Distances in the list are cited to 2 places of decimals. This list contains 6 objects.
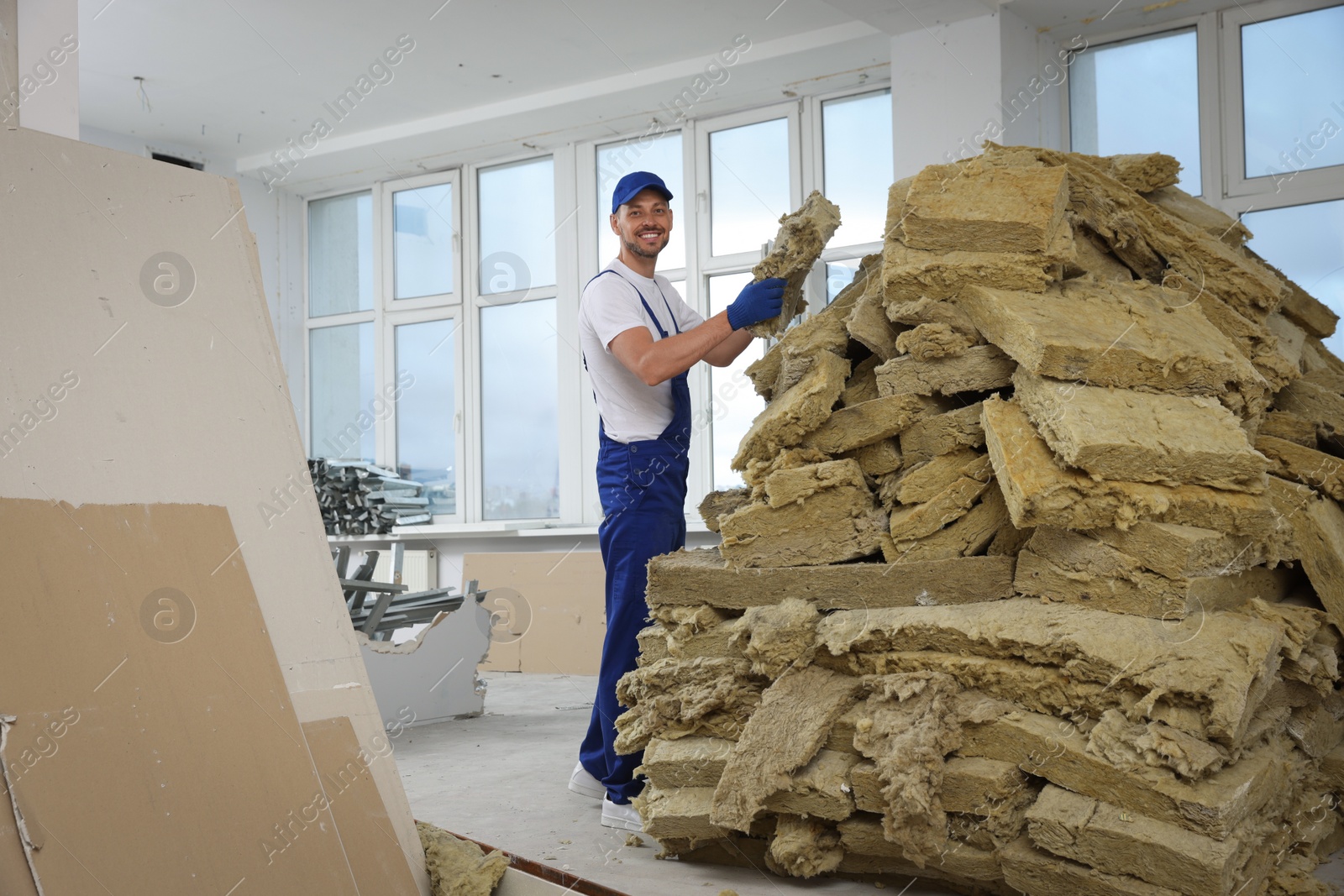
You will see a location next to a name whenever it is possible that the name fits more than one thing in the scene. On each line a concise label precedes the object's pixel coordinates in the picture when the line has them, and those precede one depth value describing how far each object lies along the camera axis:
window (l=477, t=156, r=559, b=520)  7.02
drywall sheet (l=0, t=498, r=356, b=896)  1.53
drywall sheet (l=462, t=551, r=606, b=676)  6.08
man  2.82
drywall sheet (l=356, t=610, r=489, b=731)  4.29
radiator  7.04
